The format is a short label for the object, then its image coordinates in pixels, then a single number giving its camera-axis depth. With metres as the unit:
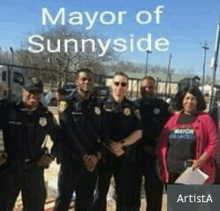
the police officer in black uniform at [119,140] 2.34
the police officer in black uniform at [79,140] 2.23
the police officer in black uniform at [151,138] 2.52
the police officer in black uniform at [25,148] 2.09
